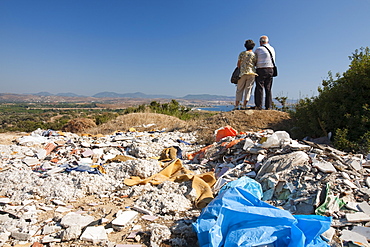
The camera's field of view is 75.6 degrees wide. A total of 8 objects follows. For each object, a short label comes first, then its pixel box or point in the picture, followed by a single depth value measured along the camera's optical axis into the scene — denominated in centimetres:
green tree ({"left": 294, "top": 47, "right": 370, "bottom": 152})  398
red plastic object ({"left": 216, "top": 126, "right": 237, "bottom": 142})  542
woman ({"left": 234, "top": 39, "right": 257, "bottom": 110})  648
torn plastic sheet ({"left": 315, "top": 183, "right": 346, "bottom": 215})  232
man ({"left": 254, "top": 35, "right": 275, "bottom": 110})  643
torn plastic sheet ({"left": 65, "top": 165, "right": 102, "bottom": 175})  373
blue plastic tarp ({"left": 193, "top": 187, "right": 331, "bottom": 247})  172
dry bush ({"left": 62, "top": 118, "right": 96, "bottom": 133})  1035
